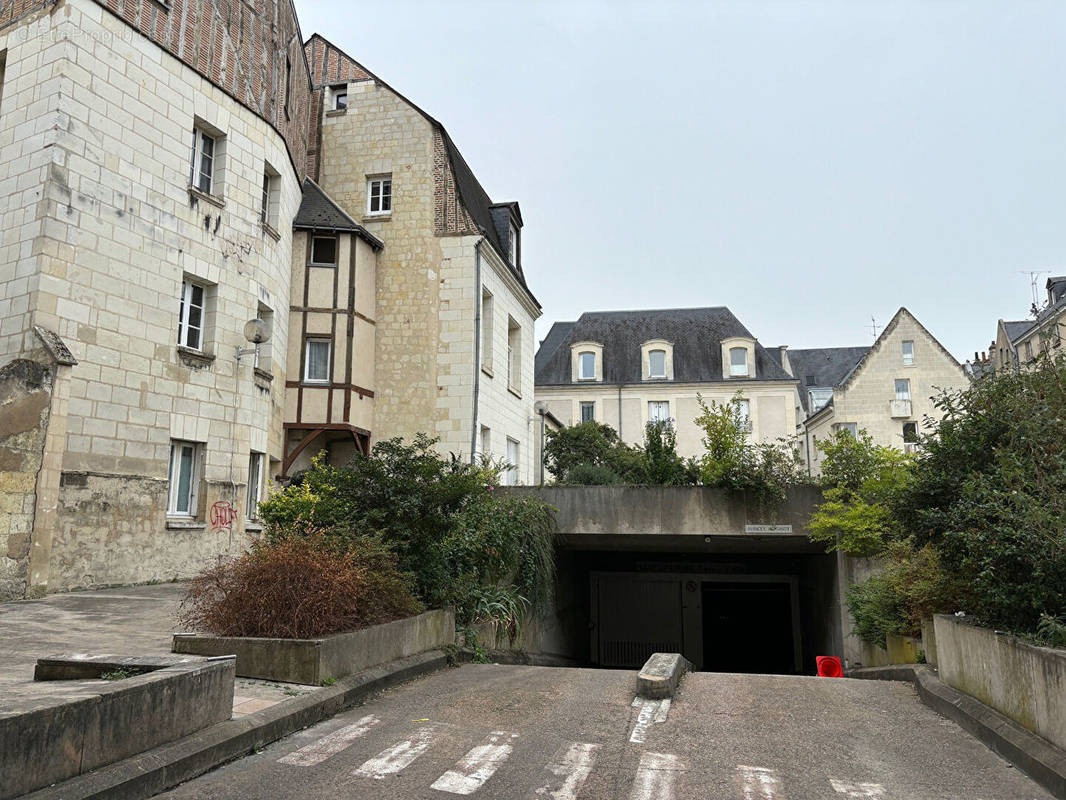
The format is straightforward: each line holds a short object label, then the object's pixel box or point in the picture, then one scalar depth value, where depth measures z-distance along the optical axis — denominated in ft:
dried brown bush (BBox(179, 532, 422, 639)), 22.85
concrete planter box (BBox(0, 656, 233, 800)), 11.74
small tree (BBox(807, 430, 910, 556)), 43.11
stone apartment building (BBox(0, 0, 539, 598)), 39.19
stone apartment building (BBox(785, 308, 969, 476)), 124.26
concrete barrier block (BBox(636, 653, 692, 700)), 23.50
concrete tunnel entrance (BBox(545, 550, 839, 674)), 72.64
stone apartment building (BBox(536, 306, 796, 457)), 131.64
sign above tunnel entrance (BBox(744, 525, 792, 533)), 48.21
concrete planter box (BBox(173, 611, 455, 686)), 21.31
